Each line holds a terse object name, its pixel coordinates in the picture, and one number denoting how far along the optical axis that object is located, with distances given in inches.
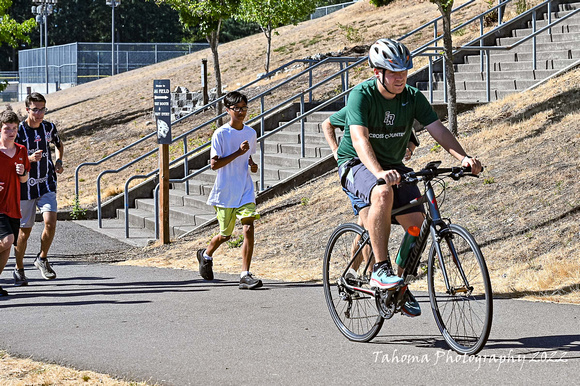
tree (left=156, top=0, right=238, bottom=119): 808.9
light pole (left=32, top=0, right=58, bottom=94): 2037.4
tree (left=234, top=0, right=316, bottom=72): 1227.9
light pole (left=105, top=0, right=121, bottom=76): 2015.5
